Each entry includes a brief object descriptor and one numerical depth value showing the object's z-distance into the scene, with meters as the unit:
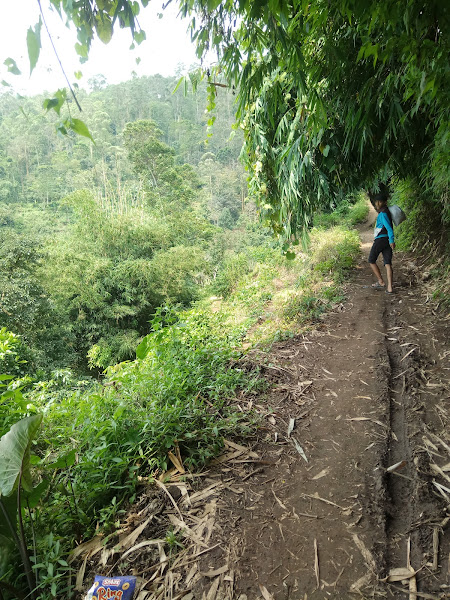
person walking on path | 4.90
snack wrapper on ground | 1.50
